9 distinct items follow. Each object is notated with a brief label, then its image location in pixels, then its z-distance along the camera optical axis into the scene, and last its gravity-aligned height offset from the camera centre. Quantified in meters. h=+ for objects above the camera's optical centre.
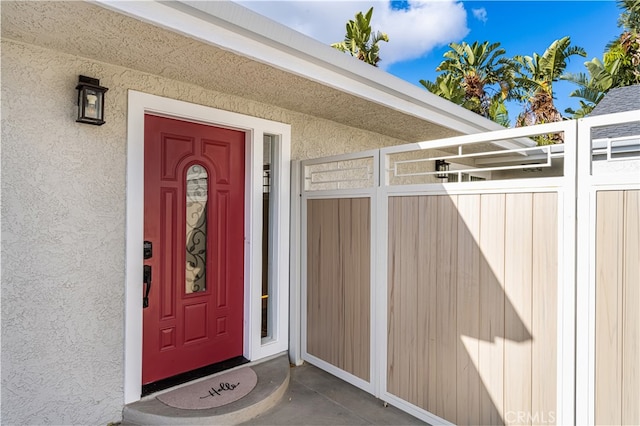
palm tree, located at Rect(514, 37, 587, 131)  14.60 +6.44
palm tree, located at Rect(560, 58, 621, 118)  13.75 +5.59
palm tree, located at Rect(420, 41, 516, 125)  16.97 +7.35
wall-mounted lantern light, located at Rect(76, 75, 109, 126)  2.80 +0.93
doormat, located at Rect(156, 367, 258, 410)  3.13 -1.75
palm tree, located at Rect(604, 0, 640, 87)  13.34 +6.79
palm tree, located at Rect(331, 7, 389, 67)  14.31 +7.61
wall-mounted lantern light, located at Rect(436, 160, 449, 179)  6.95 +1.01
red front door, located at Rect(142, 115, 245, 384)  3.44 -0.35
